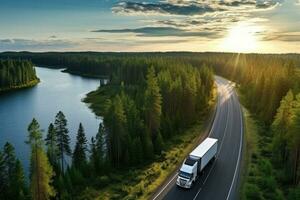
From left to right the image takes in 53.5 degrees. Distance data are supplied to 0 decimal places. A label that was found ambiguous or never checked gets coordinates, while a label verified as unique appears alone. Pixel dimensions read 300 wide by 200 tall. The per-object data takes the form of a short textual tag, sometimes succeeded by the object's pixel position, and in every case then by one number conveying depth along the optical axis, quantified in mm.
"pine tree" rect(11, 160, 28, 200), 40719
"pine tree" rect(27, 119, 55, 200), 32031
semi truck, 39344
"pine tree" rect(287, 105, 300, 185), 40938
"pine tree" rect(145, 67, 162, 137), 62031
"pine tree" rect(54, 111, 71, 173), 54031
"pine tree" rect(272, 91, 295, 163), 46862
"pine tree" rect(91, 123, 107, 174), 50156
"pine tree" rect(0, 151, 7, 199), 43500
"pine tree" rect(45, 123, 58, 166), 48000
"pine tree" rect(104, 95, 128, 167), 53812
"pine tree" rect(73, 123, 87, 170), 51844
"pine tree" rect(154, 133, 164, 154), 57556
